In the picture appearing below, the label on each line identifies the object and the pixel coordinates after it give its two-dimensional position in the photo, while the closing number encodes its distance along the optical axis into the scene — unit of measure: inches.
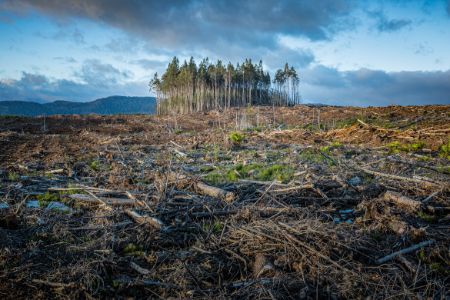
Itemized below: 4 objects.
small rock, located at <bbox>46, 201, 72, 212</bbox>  212.6
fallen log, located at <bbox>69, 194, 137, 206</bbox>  208.9
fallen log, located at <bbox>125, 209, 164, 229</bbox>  173.5
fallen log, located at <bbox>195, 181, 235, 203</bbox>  214.5
